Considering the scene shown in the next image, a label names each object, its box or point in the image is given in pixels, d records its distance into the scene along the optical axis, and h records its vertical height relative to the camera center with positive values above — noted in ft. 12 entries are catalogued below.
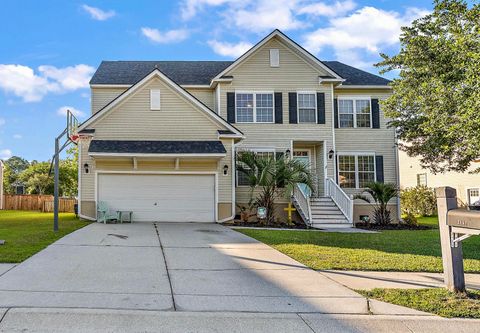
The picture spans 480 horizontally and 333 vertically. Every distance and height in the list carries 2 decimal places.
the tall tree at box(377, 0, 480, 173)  33.65 +10.30
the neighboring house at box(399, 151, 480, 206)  83.15 +2.13
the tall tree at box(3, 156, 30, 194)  128.09 +4.86
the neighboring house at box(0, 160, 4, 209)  98.08 -0.01
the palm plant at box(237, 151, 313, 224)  53.16 +2.24
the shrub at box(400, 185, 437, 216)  83.87 -2.65
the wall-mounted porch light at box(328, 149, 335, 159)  61.97 +5.85
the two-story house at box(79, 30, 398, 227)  54.19 +8.86
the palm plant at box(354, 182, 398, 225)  57.31 -1.03
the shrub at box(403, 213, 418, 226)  58.49 -4.79
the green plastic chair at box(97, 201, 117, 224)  51.20 -2.78
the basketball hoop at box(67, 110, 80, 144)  48.26 +8.44
